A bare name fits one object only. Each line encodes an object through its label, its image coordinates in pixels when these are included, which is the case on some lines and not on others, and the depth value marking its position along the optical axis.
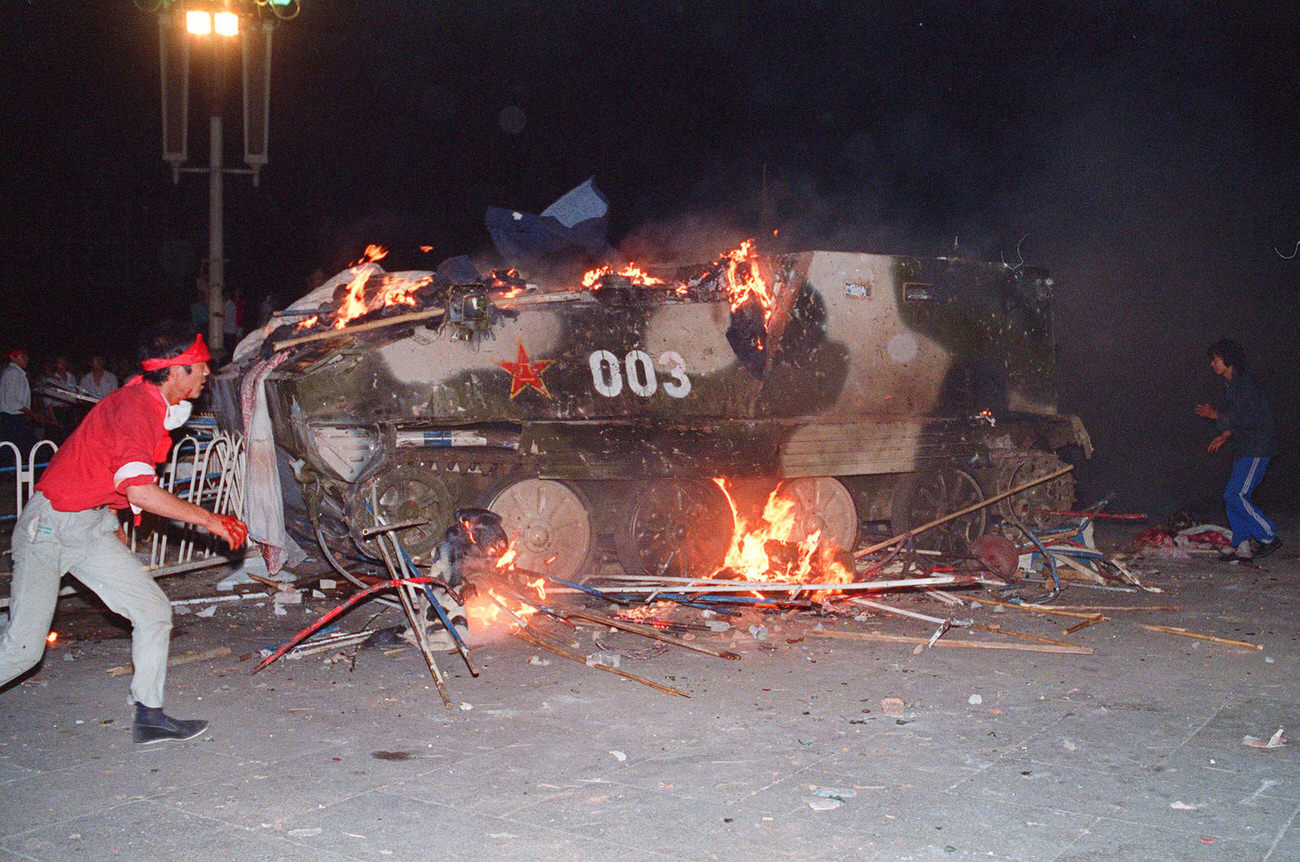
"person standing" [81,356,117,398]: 14.68
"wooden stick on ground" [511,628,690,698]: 5.84
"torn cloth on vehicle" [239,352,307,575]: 8.05
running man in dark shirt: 10.06
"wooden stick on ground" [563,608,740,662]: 6.50
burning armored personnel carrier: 7.79
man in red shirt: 4.88
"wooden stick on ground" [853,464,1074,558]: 8.73
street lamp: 10.91
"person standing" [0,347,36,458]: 13.49
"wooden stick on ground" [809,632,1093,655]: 6.59
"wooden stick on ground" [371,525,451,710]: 5.55
